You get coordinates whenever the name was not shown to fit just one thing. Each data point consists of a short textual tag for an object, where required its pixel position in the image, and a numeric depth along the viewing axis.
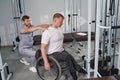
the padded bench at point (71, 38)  2.55
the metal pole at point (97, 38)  1.38
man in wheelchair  1.58
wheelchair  1.53
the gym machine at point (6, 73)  1.68
